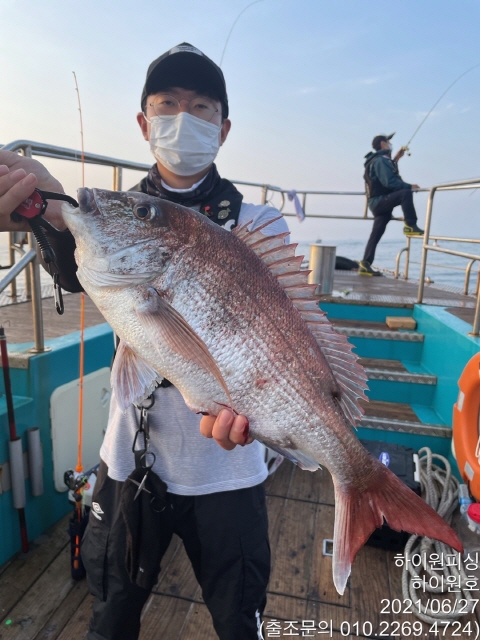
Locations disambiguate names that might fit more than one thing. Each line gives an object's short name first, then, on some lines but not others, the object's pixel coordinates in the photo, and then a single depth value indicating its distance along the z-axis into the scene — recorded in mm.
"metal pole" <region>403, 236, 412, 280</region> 7747
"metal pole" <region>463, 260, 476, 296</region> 6240
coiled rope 2115
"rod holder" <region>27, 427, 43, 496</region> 2371
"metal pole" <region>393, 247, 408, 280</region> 7864
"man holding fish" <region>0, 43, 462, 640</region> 1132
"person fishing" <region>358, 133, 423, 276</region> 7012
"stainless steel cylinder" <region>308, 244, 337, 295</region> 5684
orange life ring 2479
